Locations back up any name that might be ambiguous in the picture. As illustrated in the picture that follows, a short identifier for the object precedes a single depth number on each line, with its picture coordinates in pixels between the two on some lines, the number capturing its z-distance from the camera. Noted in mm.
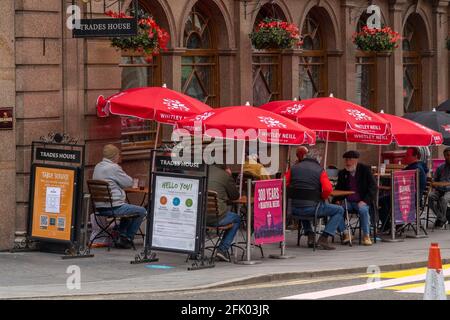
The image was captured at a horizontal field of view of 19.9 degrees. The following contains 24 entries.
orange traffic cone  12656
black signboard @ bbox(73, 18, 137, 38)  19219
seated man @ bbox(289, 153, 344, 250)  19938
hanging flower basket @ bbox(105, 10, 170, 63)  20750
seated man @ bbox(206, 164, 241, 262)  17984
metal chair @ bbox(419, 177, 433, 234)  23688
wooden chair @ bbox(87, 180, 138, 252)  19178
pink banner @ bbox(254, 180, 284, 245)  18531
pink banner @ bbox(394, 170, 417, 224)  21953
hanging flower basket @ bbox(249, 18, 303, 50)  25391
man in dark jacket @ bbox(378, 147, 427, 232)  22625
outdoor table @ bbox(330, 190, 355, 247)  20781
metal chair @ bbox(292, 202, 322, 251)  20000
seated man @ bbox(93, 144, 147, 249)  19344
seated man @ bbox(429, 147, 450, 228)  24641
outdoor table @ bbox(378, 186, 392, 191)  22336
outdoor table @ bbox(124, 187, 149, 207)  20027
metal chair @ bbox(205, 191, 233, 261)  17797
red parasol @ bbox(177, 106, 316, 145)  18625
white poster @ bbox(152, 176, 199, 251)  17359
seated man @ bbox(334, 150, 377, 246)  21219
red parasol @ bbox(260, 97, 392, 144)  20891
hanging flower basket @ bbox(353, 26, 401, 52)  29344
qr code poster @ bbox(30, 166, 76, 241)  18484
